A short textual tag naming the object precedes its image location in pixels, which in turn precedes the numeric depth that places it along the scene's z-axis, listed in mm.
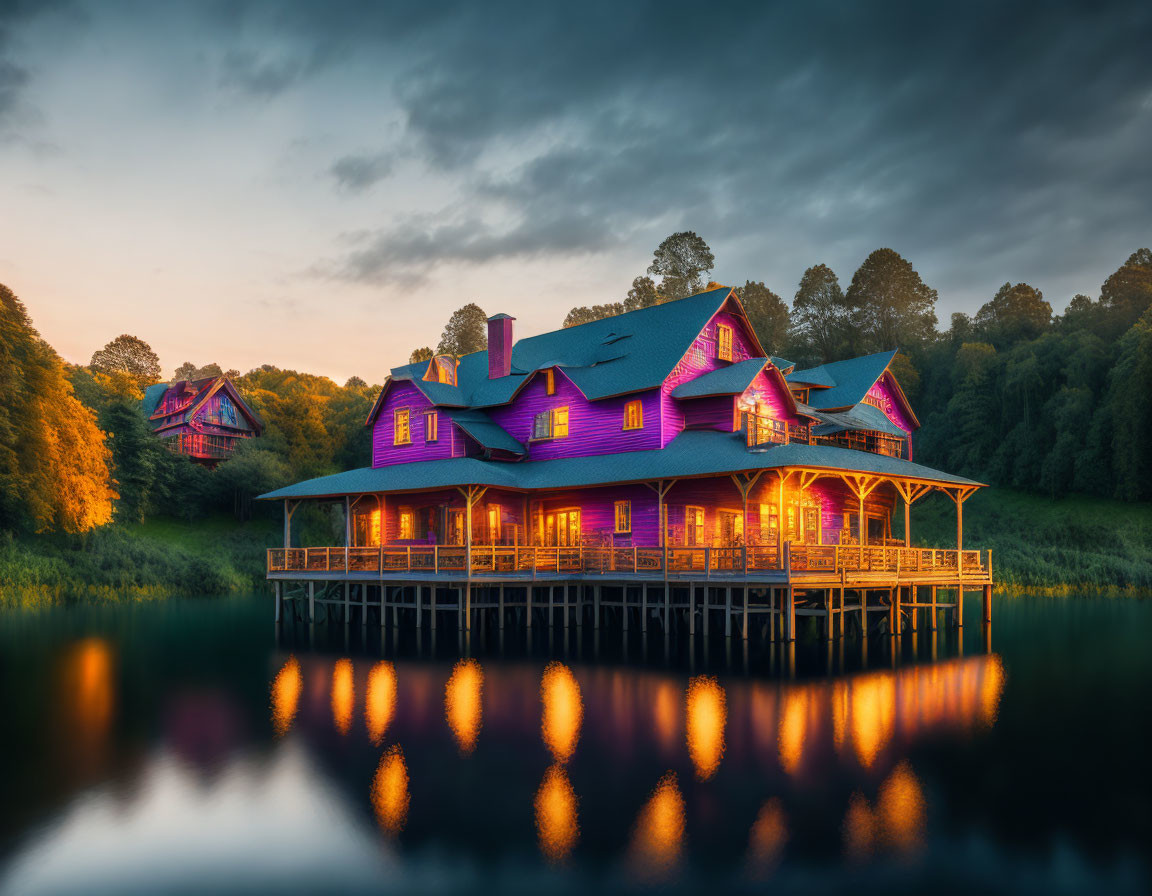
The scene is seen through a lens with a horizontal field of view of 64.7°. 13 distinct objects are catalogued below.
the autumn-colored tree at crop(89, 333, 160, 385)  108750
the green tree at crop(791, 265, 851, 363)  79062
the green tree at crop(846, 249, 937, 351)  76688
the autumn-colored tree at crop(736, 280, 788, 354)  79625
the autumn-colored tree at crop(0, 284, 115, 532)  39156
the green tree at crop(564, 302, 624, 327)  85562
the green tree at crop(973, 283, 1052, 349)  69375
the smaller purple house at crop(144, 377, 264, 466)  66125
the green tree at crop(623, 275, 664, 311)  77062
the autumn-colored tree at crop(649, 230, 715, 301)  75750
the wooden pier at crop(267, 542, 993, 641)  26578
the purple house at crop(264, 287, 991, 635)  28734
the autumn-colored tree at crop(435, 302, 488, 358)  85688
